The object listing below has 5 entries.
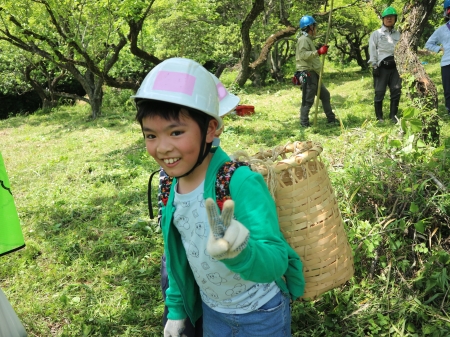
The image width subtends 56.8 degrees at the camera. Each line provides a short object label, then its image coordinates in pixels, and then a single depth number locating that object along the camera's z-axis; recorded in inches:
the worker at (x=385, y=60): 257.3
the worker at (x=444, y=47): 241.1
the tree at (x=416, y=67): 148.9
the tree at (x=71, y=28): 393.7
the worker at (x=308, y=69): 279.3
